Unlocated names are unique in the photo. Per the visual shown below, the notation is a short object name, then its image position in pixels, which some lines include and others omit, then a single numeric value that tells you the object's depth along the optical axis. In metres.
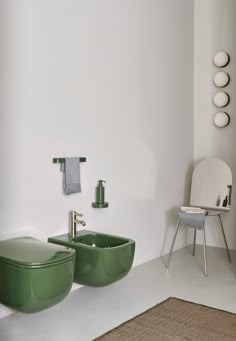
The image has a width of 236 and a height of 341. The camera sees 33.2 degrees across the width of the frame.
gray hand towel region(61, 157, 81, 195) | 2.76
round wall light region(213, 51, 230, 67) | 4.06
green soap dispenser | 3.02
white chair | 3.71
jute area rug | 2.20
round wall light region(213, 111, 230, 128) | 4.08
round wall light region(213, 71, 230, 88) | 4.07
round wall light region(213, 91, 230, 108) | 4.07
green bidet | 2.47
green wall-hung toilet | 2.02
